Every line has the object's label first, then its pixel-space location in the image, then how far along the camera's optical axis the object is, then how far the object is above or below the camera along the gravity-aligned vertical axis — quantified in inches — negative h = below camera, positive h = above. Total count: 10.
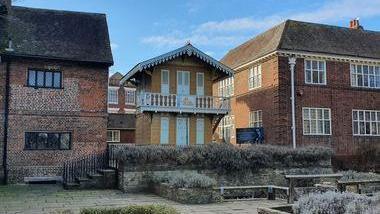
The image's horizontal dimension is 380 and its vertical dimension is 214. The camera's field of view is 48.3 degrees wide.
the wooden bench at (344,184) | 522.3 -58.1
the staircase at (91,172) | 770.8 -69.5
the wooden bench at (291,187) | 524.9 -61.9
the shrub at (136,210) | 381.7 -66.7
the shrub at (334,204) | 351.3 -56.3
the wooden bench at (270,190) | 648.1 -81.5
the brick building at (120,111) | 1667.1 +133.9
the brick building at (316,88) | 1136.2 +139.4
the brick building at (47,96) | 901.2 +90.0
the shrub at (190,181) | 592.7 -62.5
